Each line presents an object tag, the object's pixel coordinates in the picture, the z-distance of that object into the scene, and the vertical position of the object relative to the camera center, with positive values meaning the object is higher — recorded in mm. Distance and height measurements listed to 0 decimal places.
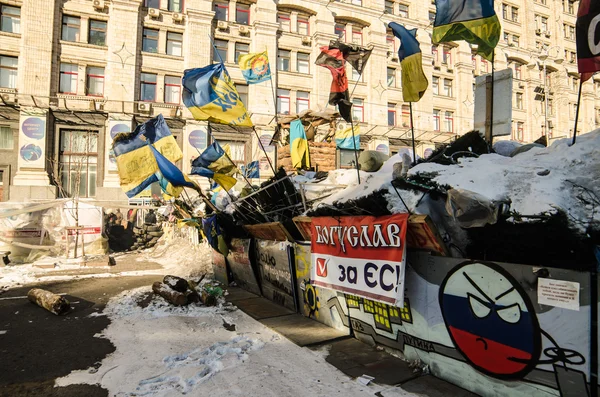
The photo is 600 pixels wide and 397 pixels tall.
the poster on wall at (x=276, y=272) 8797 -1781
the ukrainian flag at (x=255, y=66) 9773 +4183
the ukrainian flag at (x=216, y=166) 9125 +1168
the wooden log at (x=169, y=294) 9156 -2465
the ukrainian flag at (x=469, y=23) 5273 +3081
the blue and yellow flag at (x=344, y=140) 16578 +3584
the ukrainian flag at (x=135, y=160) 10008 +1431
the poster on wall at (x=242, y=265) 10898 -1977
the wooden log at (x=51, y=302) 8852 -2624
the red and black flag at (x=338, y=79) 7414 +2911
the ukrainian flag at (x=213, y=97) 7973 +2679
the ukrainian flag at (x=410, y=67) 5645 +2445
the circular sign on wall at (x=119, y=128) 26766 +6289
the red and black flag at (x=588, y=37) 4000 +2165
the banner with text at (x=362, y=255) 5230 -810
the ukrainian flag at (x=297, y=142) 10508 +2141
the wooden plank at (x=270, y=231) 8595 -631
